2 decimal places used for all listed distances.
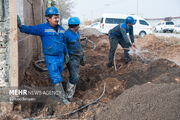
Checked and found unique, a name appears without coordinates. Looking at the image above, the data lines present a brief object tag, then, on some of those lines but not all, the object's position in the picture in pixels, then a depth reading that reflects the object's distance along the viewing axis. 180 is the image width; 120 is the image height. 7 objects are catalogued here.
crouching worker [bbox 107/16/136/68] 6.62
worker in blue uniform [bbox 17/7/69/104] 3.77
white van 18.86
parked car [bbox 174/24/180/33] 28.36
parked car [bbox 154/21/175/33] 29.43
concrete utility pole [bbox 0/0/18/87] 3.07
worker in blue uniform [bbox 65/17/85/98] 4.28
